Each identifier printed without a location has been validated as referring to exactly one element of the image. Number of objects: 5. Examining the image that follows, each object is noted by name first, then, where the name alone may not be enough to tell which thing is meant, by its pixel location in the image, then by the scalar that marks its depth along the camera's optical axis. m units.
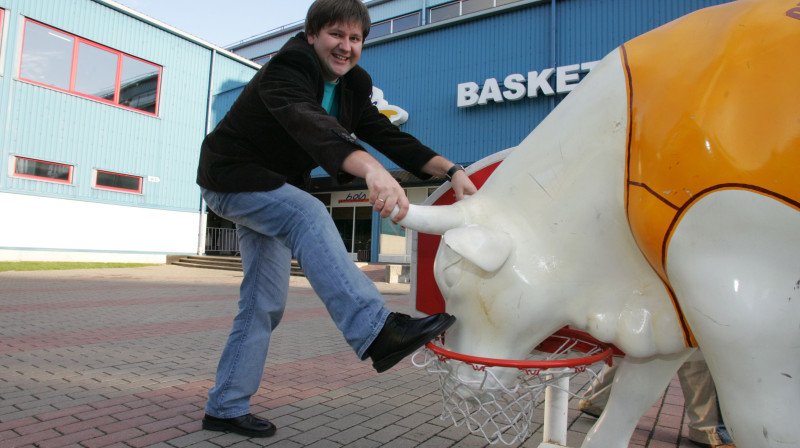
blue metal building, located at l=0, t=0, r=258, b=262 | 13.14
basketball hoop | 1.55
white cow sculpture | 1.19
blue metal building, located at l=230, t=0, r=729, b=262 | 11.66
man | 1.56
